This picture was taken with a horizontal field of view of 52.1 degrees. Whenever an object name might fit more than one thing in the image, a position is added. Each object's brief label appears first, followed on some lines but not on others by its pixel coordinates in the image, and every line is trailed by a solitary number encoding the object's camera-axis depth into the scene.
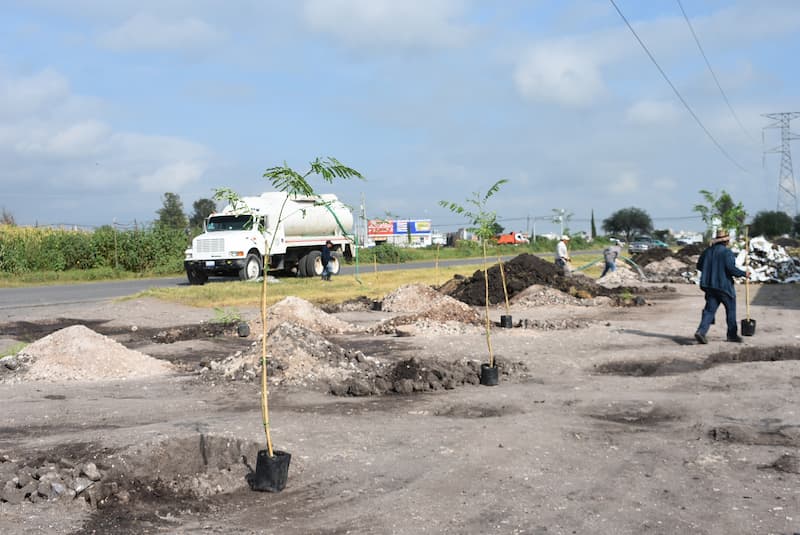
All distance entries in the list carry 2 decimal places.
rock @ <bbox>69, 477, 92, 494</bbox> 6.10
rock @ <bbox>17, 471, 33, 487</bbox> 6.09
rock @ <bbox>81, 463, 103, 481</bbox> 6.25
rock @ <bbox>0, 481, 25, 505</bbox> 5.84
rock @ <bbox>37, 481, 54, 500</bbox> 5.97
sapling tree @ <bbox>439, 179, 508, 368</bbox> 12.35
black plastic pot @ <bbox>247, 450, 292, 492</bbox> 6.34
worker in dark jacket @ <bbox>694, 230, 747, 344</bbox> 13.95
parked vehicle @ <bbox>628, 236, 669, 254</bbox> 67.57
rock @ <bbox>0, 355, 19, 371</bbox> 11.28
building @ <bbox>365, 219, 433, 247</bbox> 67.62
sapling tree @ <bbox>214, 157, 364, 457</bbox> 6.26
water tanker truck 29.03
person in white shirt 26.02
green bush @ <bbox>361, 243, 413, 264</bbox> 51.69
